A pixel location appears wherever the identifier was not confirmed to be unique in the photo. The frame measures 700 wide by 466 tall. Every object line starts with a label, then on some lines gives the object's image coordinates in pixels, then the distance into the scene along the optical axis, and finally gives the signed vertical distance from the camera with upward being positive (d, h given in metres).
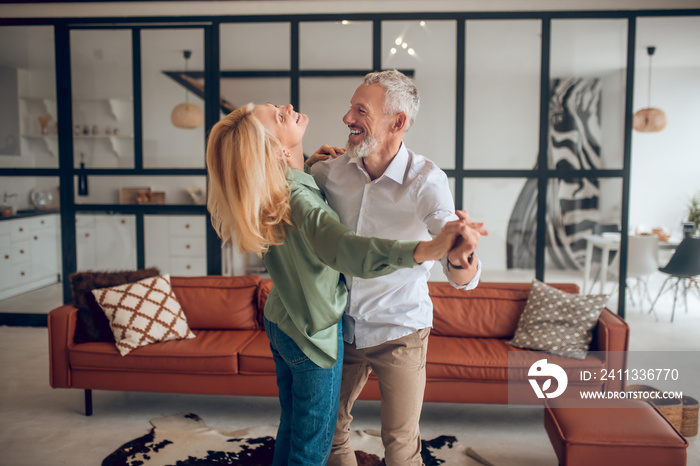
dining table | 4.24 -0.46
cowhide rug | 2.45 -1.26
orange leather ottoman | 2.02 -0.96
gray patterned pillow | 2.77 -0.70
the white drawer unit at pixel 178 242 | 4.55 -0.44
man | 1.54 -0.12
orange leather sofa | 2.70 -0.85
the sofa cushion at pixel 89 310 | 2.91 -0.66
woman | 1.14 -0.13
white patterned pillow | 2.83 -0.68
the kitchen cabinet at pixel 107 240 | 4.63 -0.43
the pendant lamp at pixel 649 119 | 4.19 +0.61
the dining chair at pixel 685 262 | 4.42 -0.58
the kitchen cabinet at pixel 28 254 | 4.76 -0.57
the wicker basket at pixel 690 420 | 2.64 -1.14
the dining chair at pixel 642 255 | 4.45 -0.52
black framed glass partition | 4.15 +0.77
